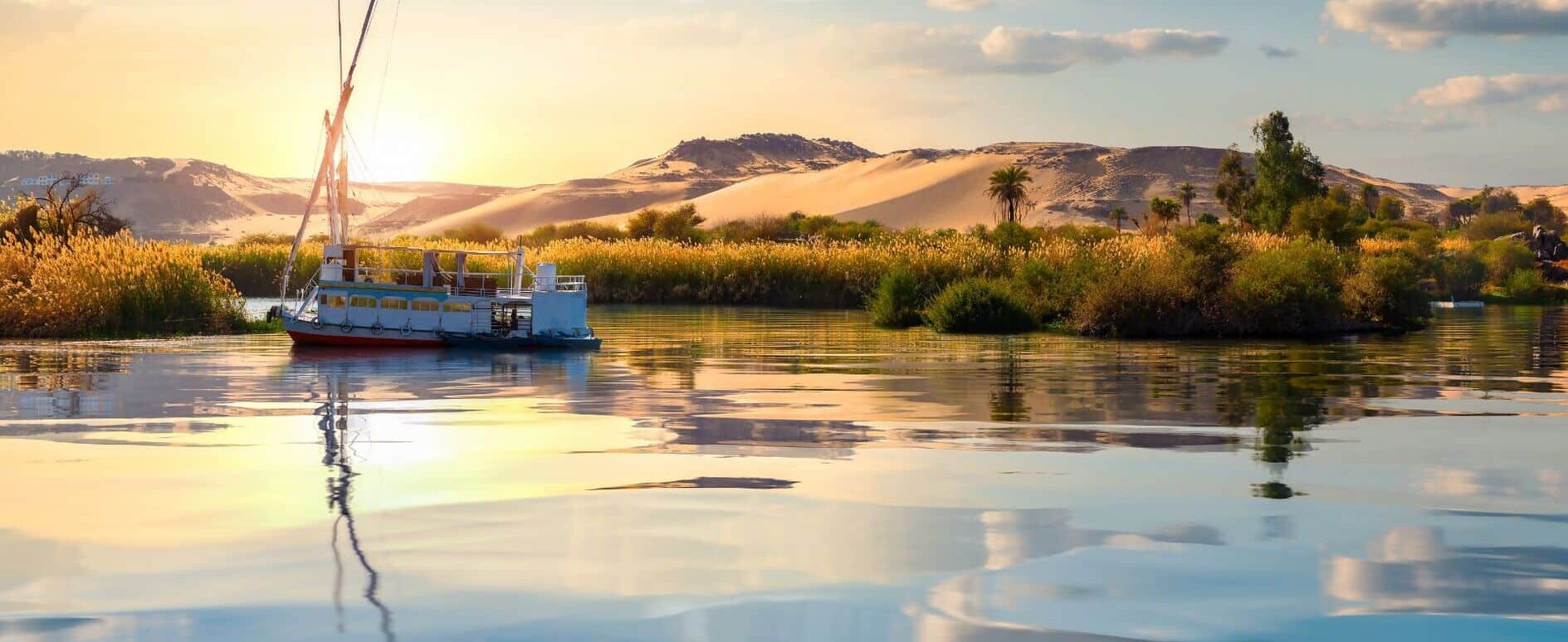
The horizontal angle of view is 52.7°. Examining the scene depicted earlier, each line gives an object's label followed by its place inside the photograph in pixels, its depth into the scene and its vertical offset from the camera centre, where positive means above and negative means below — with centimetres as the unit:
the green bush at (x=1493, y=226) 11231 +486
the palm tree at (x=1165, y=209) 9762 +499
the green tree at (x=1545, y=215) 14100 +726
